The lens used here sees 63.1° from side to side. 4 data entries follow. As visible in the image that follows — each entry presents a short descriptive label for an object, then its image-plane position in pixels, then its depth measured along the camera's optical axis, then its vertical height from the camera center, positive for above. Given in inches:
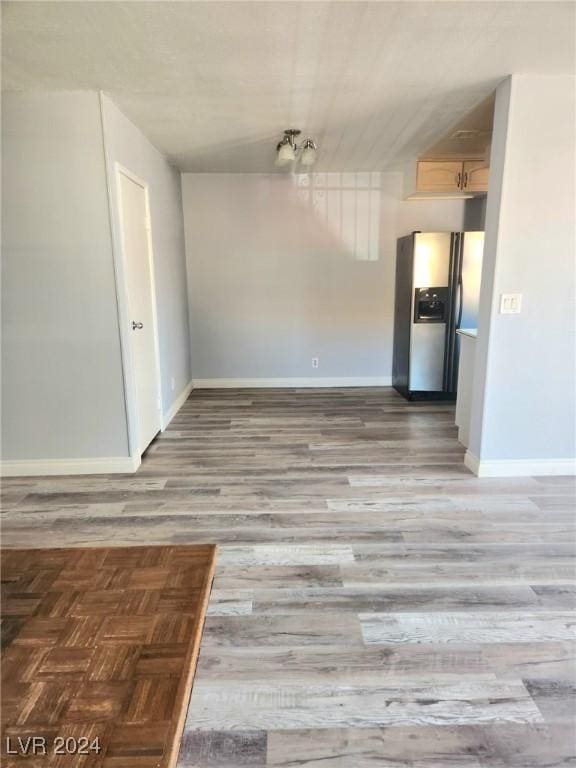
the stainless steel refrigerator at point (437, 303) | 182.7 -7.1
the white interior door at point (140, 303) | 128.2 -4.8
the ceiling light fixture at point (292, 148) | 142.1 +43.2
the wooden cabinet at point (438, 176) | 183.2 +41.9
